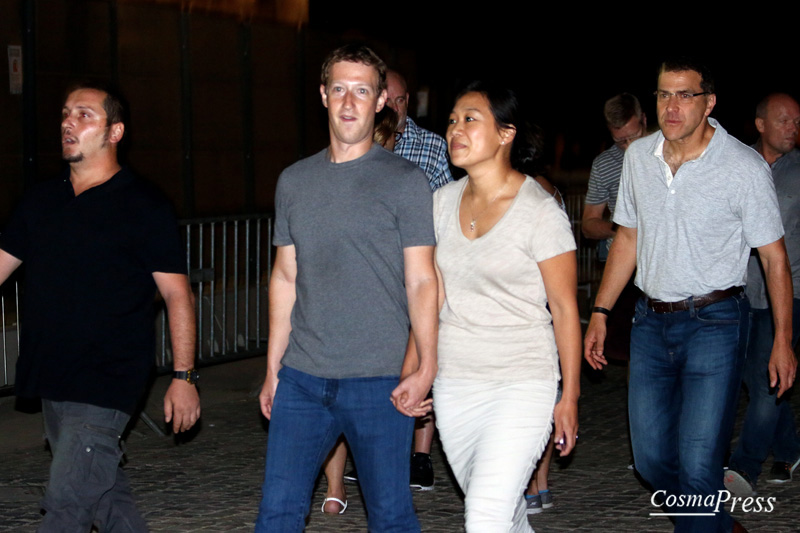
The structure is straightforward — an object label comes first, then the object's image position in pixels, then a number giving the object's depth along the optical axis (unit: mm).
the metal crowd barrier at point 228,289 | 9977
